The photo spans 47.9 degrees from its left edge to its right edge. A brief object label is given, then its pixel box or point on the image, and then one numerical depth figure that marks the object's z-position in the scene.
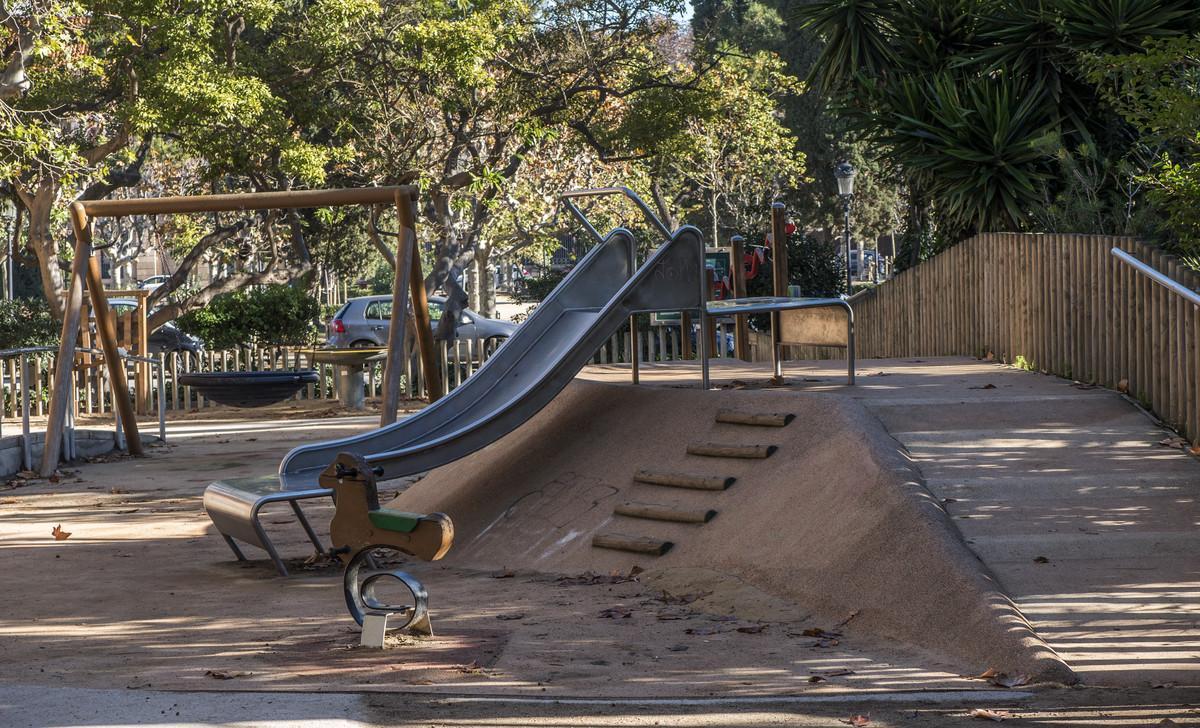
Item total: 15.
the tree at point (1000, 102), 14.49
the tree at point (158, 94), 18.23
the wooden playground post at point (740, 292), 14.47
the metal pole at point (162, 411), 16.56
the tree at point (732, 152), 25.45
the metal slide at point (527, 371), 9.20
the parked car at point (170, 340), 28.44
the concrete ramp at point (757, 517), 6.37
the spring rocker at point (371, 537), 6.49
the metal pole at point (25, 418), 14.08
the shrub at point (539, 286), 39.72
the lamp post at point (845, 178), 30.84
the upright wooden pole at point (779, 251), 13.70
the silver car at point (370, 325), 28.81
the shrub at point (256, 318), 25.45
